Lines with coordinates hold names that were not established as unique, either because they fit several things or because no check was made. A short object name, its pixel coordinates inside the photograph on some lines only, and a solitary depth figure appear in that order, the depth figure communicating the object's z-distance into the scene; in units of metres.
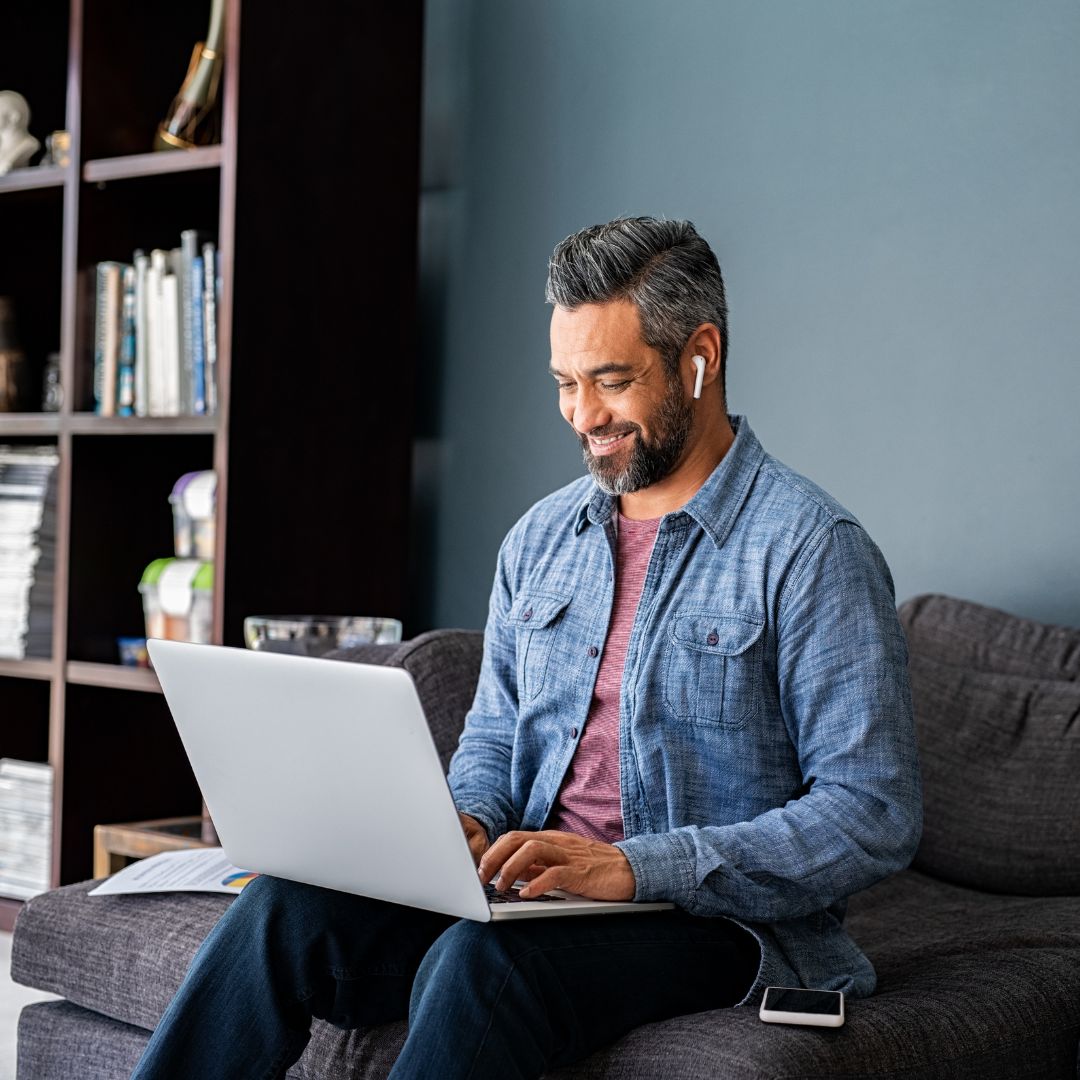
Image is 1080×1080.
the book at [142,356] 2.86
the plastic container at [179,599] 2.79
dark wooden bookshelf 2.72
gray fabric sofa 1.42
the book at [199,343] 2.78
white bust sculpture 3.09
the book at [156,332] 2.83
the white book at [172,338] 2.81
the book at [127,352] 2.87
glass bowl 2.48
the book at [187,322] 2.79
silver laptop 1.30
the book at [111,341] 2.88
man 1.41
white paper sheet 1.93
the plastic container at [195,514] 2.79
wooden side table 2.37
